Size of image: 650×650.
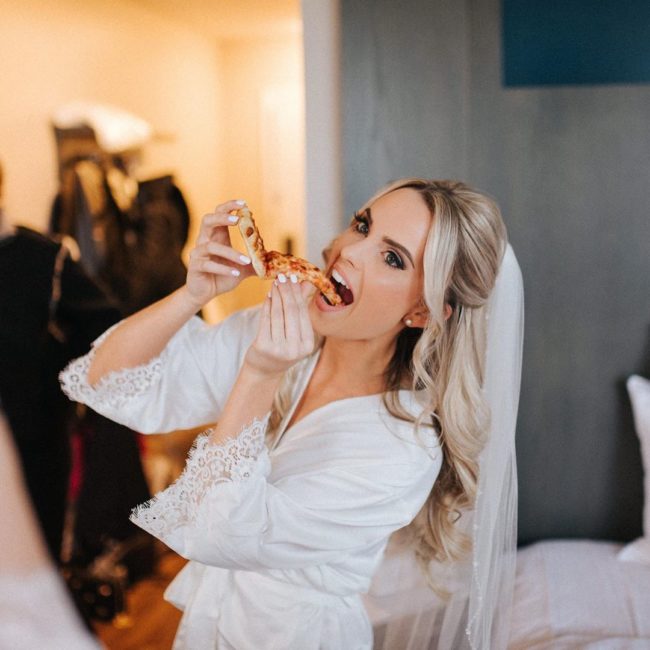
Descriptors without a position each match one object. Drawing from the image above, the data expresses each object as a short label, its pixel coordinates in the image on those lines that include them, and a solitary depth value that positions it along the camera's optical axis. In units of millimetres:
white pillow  1878
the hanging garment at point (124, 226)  2715
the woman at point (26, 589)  651
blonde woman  1149
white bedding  1599
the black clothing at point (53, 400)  1966
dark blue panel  1811
